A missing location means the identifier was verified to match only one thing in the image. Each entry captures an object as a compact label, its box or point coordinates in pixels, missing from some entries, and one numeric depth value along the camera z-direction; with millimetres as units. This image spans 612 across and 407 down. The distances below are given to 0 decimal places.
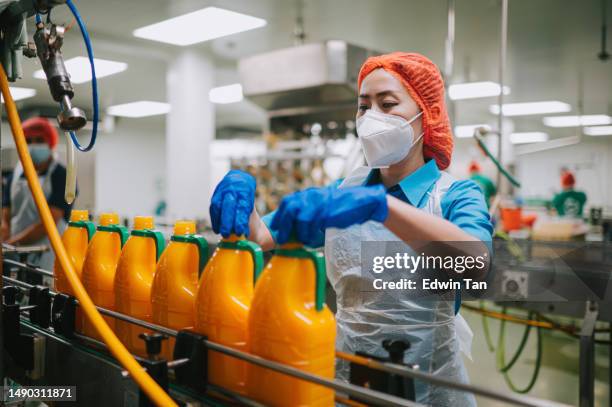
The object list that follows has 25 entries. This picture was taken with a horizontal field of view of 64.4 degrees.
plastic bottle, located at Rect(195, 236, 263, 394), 714
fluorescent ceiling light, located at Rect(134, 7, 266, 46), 3895
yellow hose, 642
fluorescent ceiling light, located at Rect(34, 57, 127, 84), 4895
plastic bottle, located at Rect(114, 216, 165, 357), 893
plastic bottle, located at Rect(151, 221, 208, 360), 816
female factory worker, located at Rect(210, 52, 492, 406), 991
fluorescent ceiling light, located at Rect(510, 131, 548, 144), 11708
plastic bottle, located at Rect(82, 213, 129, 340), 962
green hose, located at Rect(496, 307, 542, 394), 2741
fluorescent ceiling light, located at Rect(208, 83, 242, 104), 6797
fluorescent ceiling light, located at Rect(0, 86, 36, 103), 7098
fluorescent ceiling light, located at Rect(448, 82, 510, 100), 6566
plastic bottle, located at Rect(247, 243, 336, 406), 633
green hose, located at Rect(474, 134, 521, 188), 1859
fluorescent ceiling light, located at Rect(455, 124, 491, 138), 10656
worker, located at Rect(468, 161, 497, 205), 3777
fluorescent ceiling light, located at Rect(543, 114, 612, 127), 9406
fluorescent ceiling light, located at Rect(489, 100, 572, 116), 8125
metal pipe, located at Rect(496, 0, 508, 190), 2016
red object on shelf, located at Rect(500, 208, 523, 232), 3965
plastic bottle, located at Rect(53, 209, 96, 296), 1062
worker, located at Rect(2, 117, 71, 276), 2448
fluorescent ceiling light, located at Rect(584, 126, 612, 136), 10630
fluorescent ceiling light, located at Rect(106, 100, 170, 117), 8469
